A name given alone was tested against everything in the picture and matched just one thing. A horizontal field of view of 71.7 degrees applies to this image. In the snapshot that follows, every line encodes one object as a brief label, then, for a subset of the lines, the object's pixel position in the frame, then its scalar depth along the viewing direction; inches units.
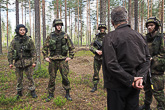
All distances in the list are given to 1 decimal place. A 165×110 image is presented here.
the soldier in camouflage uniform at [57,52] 169.0
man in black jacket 69.7
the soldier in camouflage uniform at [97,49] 200.1
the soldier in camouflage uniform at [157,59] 134.0
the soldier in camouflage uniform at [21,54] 176.7
